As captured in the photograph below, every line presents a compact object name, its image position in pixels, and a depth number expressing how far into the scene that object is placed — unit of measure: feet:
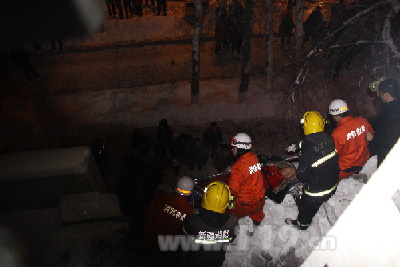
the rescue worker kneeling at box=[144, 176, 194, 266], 13.76
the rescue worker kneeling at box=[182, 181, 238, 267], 11.86
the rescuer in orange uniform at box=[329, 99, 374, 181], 14.61
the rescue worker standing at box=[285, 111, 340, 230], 12.97
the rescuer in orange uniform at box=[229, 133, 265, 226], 14.16
